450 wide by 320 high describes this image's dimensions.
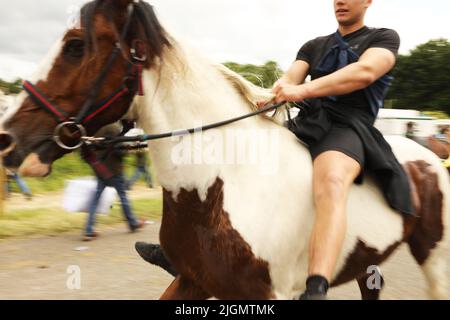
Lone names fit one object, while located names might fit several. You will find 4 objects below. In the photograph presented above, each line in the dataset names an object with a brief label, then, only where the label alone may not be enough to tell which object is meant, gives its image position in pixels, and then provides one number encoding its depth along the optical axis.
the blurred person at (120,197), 5.86
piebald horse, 2.15
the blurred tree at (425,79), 46.88
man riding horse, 2.29
